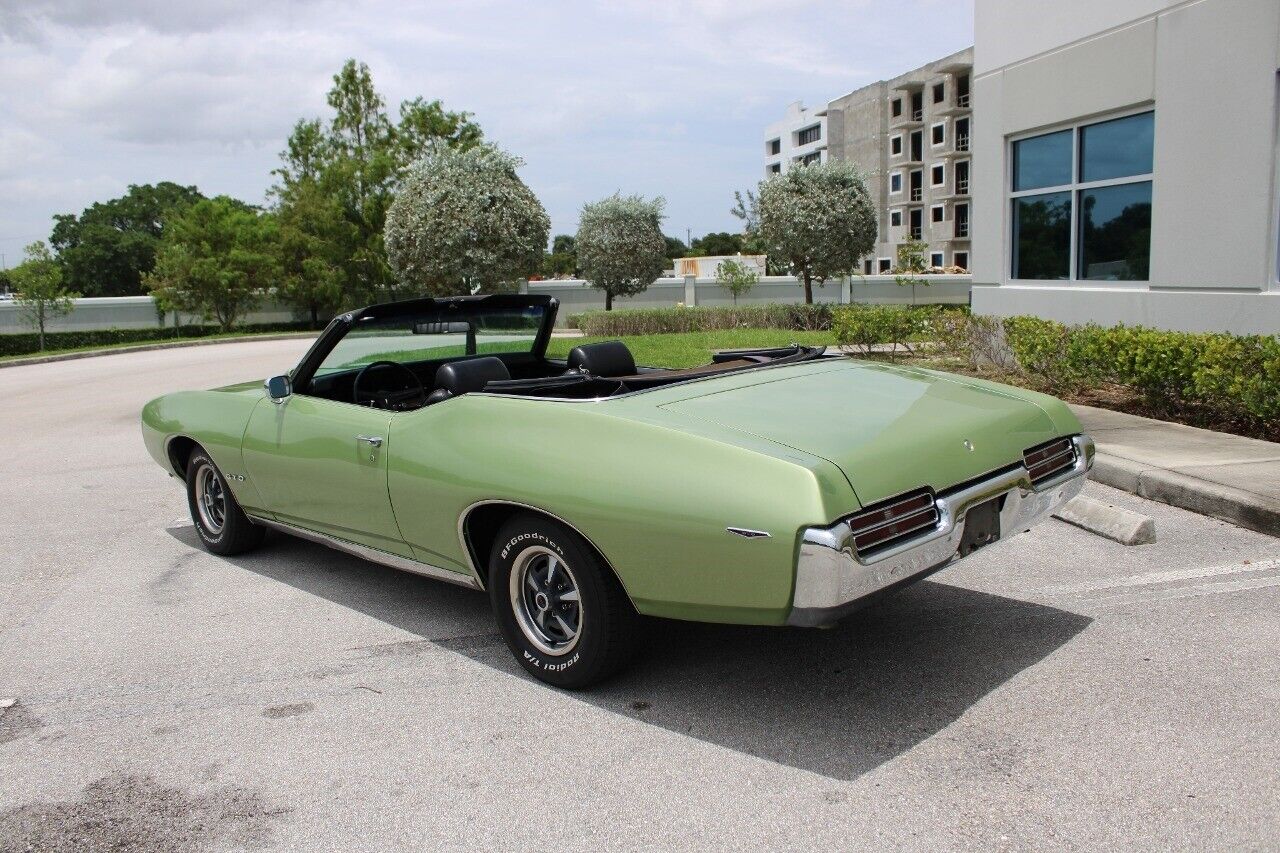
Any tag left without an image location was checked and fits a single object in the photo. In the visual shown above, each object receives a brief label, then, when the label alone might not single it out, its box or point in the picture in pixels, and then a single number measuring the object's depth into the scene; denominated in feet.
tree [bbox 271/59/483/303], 140.77
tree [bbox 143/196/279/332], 124.98
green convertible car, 10.55
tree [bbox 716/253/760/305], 134.41
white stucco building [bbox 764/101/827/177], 309.83
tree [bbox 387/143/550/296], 98.27
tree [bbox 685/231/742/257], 360.28
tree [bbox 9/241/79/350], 112.47
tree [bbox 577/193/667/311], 110.83
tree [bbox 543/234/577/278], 272.10
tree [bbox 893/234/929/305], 141.38
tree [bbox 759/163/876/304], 98.78
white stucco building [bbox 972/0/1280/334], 31.45
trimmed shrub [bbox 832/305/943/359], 51.90
